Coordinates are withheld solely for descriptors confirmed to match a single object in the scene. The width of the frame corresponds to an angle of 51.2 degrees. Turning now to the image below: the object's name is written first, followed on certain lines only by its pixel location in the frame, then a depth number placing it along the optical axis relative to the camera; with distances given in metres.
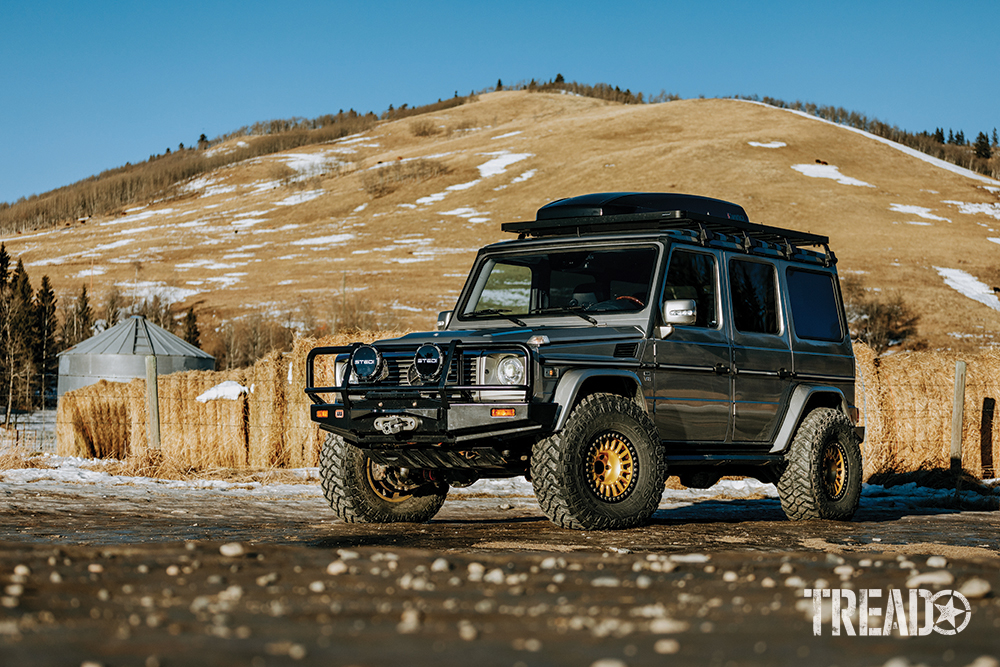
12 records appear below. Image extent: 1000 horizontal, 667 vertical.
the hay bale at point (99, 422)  18.36
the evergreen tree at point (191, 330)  44.70
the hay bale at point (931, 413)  15.36
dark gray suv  7.67
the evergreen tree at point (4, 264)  46.06
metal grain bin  32.56
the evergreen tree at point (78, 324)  45.69
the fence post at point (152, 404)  16.11
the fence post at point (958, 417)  14.45
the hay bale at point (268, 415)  16.67
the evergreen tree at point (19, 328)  32.56
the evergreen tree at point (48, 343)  41.38
